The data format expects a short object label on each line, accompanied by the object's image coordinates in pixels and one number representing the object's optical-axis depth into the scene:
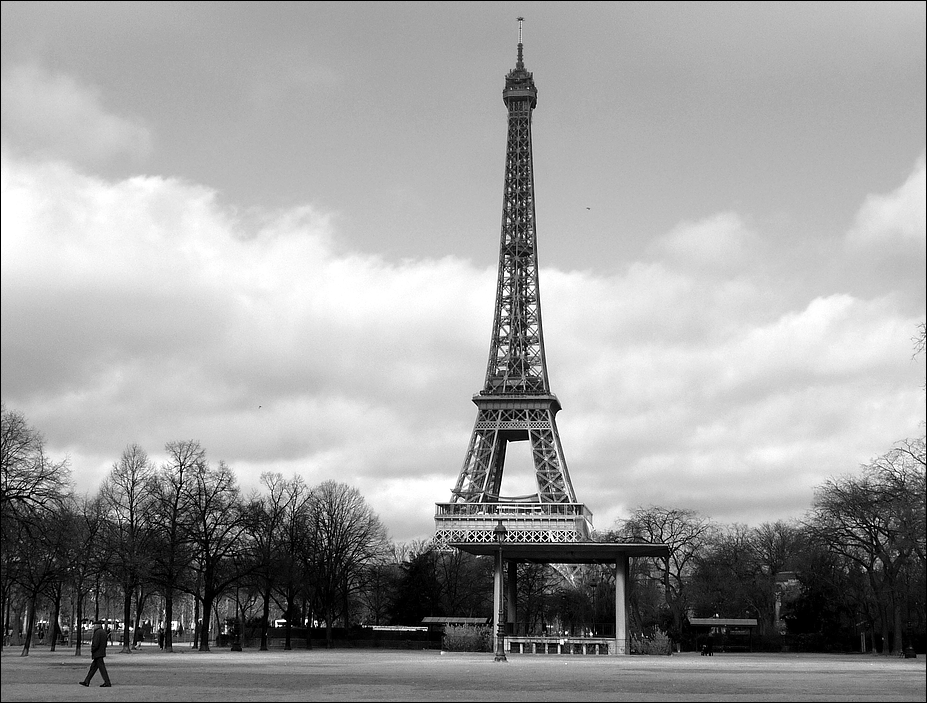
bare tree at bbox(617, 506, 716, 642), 94.31
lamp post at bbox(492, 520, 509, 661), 47.79
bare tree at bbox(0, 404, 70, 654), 41.38
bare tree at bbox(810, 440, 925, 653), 56.56
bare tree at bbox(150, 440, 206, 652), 62.97
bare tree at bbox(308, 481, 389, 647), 83.50
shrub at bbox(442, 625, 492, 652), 65.06
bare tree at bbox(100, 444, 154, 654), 56.47
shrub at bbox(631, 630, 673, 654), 63.00
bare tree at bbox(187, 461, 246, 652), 64.94
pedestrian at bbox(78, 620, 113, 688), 26.75
